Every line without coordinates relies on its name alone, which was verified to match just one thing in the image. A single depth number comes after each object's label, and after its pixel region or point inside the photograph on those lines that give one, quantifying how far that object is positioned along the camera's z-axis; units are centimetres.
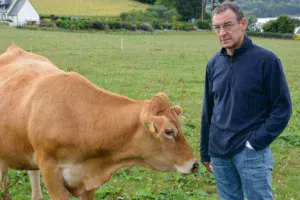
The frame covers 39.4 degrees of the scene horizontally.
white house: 8064
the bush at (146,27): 6334
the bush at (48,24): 5472
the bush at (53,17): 7046
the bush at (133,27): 6082
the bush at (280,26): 7912
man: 356
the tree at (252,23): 8520
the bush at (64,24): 5444
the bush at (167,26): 7101
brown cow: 418
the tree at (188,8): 9825
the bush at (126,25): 6050
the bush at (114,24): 5981
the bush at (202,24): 7856
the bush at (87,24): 5566
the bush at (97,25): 5691
